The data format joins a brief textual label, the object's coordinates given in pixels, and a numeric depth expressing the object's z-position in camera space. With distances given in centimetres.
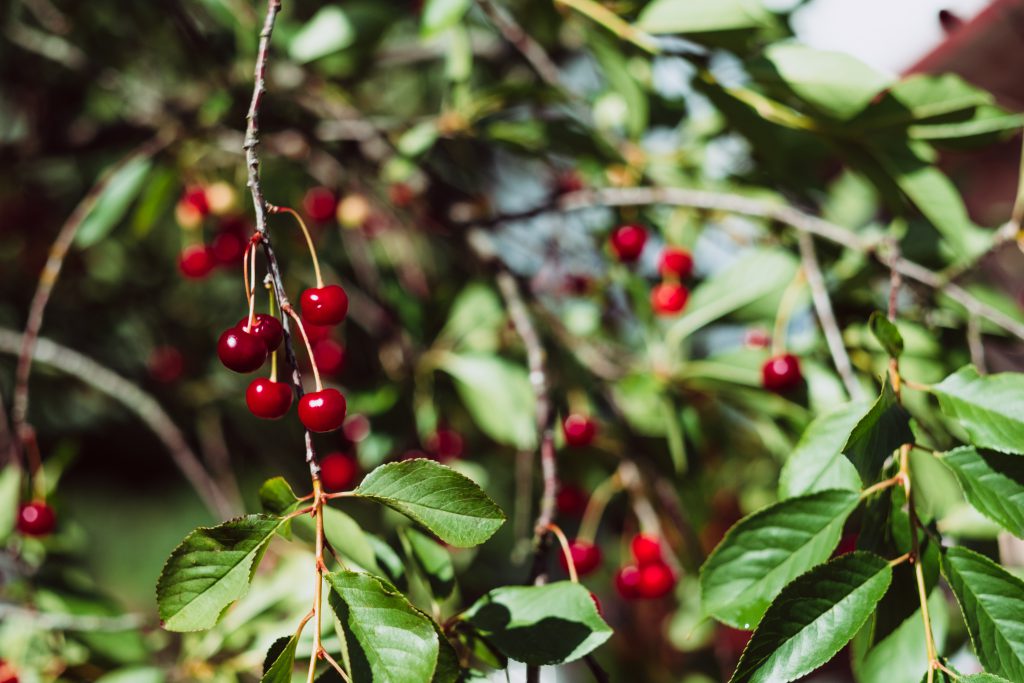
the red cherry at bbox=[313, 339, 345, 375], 172
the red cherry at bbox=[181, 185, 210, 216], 185
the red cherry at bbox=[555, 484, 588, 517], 165
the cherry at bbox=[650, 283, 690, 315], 159
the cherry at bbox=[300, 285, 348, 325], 83
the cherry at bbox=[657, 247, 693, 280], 159
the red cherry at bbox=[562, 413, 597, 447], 147
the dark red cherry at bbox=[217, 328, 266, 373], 73
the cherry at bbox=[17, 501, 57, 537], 133
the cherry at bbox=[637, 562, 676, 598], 145
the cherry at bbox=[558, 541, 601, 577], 141
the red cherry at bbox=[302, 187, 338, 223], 201
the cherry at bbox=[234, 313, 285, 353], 76
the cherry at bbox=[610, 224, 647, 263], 157
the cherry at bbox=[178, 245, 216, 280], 174
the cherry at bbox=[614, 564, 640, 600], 148
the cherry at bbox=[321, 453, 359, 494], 150
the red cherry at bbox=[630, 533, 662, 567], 148
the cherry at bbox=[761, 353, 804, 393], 120
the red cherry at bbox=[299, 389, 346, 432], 74
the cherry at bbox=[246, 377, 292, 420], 80
